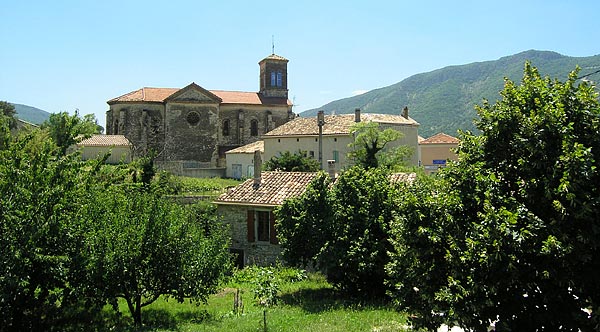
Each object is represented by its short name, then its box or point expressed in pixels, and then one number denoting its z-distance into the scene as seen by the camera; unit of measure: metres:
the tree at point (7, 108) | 59.82
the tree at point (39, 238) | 10.30
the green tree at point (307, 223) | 16.05
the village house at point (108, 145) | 49.06
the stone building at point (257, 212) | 22.17
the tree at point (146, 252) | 11.81
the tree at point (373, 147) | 34.84
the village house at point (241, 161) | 46.72
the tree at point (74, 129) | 16.92
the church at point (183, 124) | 53.59
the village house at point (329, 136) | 42.84
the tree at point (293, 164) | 36.03
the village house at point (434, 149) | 57.22
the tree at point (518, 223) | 6.85
